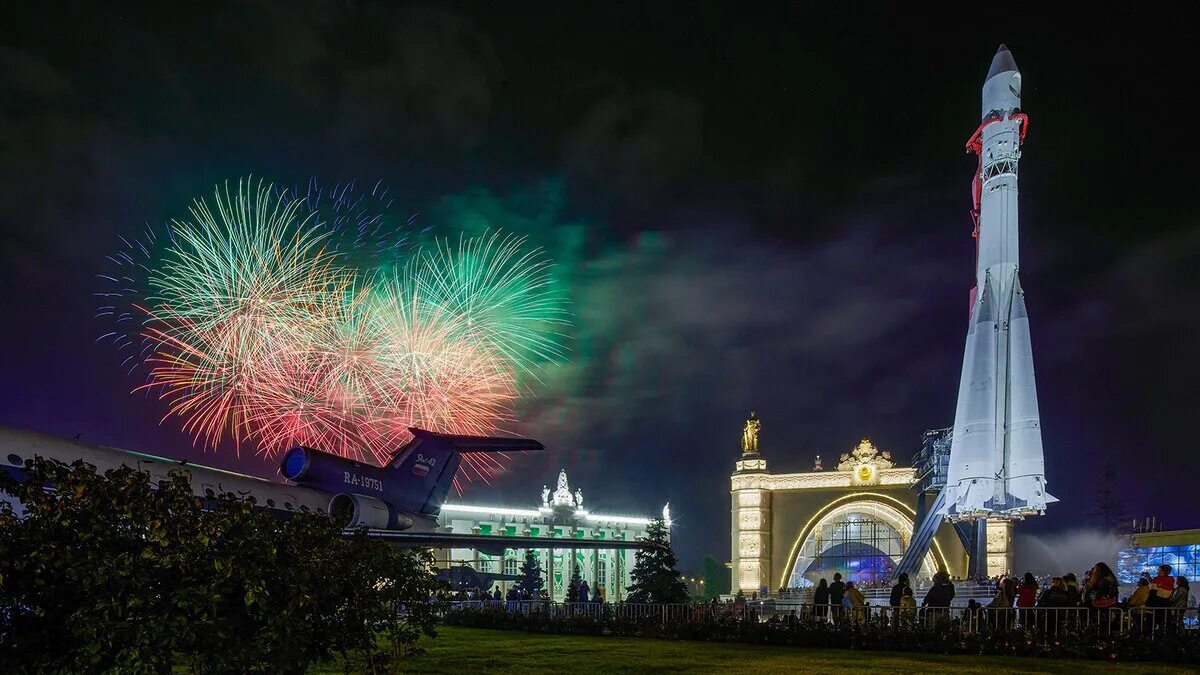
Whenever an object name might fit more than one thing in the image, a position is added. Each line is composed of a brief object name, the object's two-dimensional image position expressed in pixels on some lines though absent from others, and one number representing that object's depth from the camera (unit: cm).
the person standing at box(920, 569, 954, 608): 2133
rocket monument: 4647
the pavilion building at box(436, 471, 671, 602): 10162
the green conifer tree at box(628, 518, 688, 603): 4181
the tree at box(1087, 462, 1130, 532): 12050
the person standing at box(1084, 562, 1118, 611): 1853
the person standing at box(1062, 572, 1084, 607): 2002
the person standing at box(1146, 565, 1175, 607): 1847
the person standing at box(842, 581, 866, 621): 2109
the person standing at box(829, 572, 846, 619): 2475
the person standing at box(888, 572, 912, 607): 2317
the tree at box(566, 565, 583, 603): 3736
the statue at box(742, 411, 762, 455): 8475
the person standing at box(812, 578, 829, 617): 2577
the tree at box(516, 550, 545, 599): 7206
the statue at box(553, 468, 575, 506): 11588
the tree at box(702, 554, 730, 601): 14929
